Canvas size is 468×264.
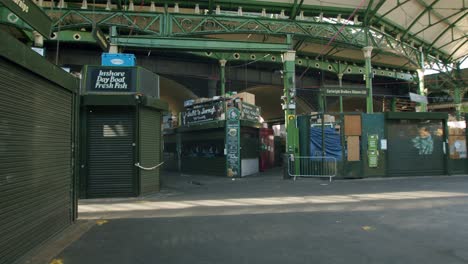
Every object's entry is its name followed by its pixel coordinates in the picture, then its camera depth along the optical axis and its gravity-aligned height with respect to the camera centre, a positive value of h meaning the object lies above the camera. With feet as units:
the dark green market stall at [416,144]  53.52 +0.19
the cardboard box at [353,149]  52.01 -0.49
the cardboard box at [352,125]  52.24 +3.23
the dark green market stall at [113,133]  36.04 +1.70
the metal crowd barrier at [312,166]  51.33 -3.11
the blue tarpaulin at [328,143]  52.03 +0.48
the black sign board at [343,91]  53.62 +8.93
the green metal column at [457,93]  109.40 +17.11
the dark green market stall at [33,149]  15.12 +0.00
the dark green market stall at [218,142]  60.85 +1.08
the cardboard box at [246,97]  64.97 +9.84
